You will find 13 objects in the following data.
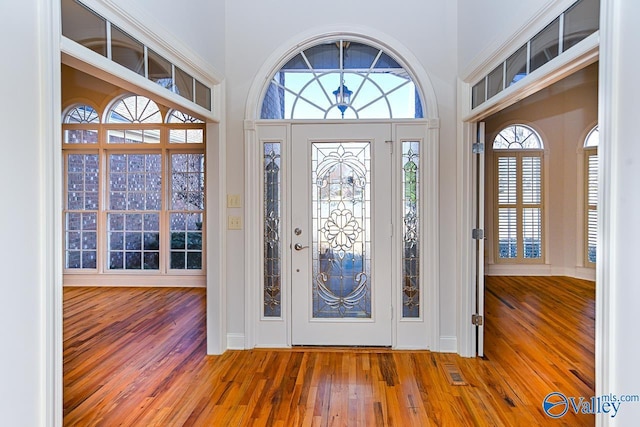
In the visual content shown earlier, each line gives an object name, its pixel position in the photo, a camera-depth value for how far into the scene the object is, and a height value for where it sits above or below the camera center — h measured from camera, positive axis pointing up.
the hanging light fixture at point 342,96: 3.49 +1.06
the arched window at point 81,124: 5.90 +1.33
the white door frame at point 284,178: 3.35 +0.26
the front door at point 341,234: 3.42 -0.24
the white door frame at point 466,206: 3.16 +0.03
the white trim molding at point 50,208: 1.53 +0.00
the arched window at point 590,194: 6.06 +0.26
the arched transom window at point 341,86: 3.46 +1.16
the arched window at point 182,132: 5.91 +1.23
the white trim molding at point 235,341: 3.46 -1.24
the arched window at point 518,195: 6.52 +0.25
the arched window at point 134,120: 5.93 +1.42
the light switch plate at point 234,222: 3.46 -0.12
